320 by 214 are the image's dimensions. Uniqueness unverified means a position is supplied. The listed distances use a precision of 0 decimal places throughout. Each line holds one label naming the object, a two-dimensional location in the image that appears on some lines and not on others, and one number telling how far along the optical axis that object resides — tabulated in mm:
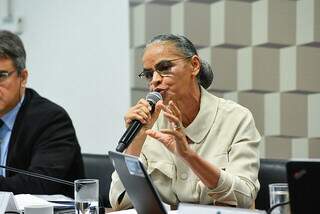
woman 3844
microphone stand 4079
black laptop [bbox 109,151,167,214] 2829
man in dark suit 4892
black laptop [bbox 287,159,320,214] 2300
